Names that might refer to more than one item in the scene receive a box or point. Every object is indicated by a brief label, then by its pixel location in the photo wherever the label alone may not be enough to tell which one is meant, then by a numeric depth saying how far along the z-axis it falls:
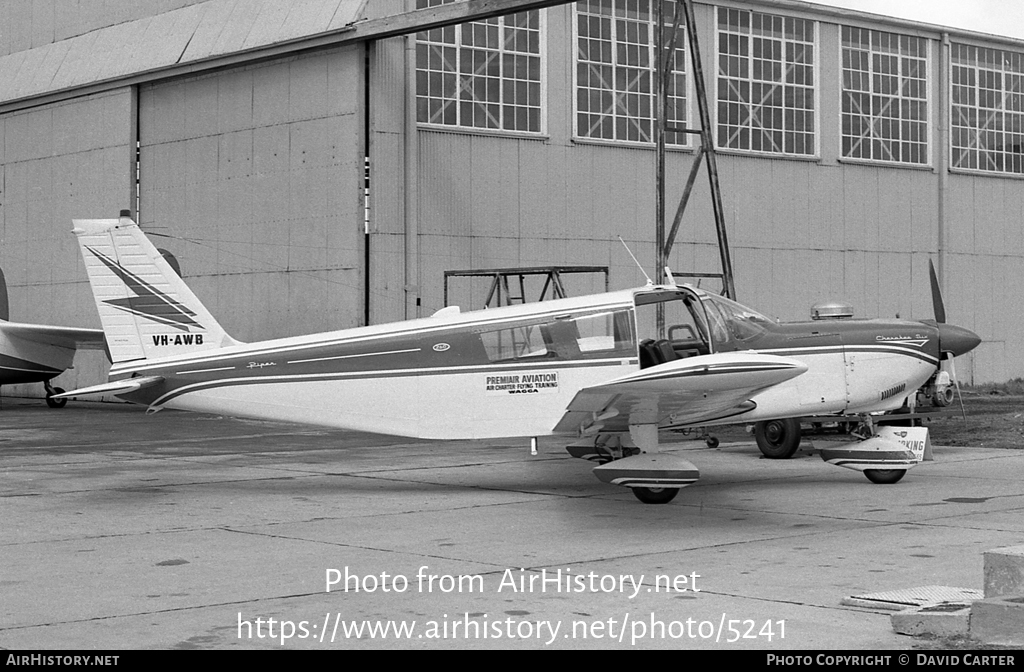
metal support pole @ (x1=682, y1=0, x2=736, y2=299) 22.44
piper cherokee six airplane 11.76
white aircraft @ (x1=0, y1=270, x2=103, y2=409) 29.25
